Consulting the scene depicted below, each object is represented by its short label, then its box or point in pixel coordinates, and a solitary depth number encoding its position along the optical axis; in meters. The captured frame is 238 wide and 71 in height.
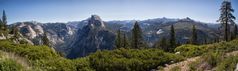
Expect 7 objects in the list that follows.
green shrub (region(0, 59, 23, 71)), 5.01
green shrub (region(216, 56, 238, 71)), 6.19
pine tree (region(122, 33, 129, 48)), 34.61
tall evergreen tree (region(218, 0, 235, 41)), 27.31
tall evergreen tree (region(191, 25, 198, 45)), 39.12
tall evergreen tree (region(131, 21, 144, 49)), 33.67
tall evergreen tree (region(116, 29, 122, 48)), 34.58
